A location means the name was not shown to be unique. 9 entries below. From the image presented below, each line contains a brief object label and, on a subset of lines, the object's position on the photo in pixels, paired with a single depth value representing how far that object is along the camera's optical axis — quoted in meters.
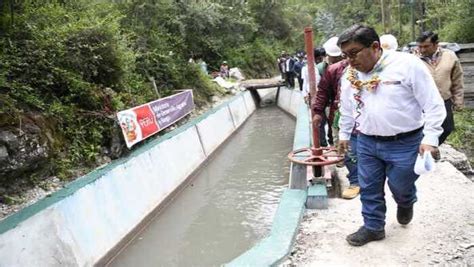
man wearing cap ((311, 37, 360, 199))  5.21
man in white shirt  3.37
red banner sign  8.91
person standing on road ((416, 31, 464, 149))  5.41
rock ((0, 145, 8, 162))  6.19
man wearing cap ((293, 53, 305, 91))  19.67
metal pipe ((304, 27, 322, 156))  5.26
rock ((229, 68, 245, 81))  27.40
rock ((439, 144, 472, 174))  6.49
